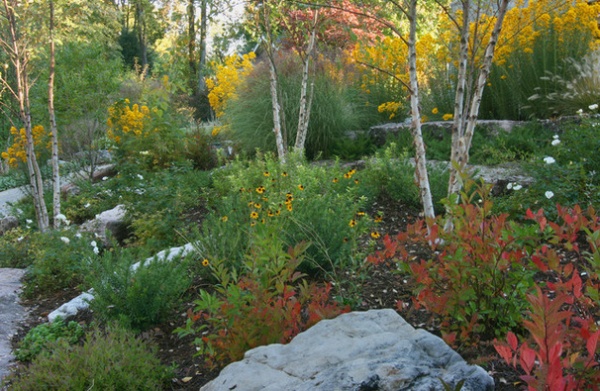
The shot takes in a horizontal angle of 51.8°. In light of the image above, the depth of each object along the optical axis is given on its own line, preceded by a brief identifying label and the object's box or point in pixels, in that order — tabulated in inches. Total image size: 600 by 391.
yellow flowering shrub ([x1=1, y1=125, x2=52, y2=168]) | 378.2
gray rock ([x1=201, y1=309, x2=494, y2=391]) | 78.8
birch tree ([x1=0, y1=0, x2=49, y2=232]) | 248.8
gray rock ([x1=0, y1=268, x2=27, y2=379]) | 147.2
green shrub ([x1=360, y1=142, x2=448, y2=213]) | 217.0
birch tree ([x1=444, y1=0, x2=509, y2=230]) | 150.5
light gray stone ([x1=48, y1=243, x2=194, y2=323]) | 160.4
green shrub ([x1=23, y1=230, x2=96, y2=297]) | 193.9
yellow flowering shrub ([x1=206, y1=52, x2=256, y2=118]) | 425.7
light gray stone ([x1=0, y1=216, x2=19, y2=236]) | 322.3
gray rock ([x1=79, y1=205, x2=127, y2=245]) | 247.0
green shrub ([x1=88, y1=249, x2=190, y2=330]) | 140.7
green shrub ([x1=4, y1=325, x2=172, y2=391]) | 108.3
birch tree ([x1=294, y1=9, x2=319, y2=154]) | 275.7
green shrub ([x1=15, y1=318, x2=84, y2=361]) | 142.0
